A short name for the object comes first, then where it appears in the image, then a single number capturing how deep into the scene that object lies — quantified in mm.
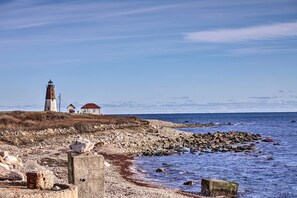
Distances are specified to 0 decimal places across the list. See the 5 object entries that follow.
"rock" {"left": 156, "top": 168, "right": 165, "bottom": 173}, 30105
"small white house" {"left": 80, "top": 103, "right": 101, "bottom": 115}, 95812
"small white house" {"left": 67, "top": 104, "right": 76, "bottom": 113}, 90162
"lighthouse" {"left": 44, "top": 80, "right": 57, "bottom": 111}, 75125
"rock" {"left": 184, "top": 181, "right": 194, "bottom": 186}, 24967
